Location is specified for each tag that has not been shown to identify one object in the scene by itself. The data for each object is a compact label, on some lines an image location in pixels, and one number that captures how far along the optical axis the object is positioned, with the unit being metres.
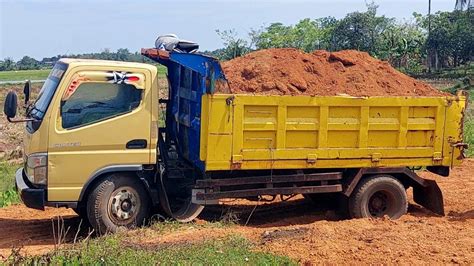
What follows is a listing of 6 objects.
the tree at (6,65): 78.00
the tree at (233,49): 23.20
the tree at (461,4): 52.69
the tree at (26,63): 77.44
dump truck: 7.30
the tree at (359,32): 45.78
